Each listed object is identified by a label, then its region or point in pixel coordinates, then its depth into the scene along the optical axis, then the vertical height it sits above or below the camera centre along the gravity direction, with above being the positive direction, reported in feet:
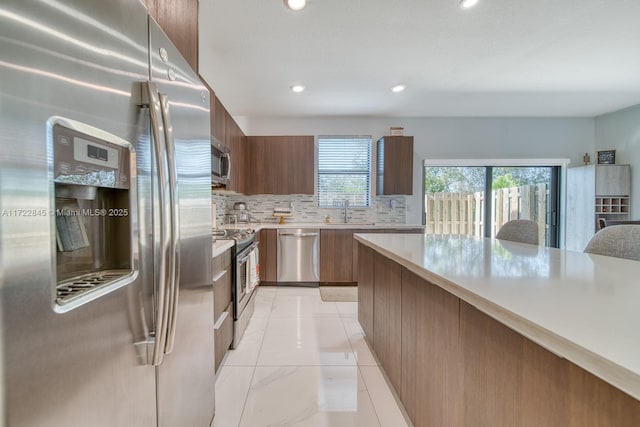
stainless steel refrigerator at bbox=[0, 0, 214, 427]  1.46 -0.05
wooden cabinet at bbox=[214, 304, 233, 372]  6.05 -2.94
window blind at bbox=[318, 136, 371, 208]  15.31 +2.16
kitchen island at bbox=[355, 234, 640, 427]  1.76 -1.15
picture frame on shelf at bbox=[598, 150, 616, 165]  14.37 +2.70
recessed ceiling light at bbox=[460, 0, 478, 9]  6.43 +4.86
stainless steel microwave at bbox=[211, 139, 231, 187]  8.25 +1.54
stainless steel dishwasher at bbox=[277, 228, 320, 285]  13.21 -2.17
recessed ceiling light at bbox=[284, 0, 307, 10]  6.40 +4.83
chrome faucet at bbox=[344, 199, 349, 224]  15.25 -0.06
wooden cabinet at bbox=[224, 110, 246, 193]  10.53 +2.52
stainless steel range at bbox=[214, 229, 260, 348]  7.39 -1.97
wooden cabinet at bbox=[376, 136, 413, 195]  14.07 +2.27
